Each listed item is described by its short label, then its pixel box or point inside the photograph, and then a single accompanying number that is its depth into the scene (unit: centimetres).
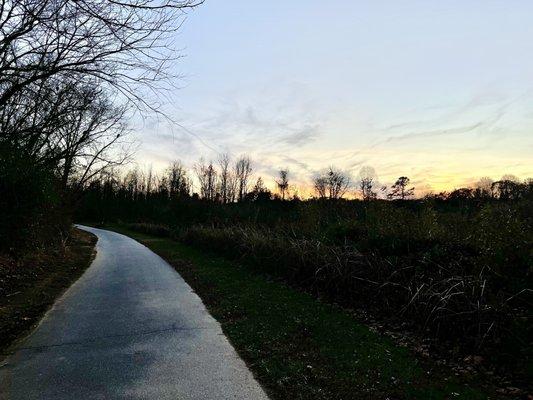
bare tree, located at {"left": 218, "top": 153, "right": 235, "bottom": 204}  8420
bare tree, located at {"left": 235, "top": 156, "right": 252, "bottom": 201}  8588
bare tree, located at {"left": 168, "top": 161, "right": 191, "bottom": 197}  9047
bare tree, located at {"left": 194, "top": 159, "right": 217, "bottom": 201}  8346
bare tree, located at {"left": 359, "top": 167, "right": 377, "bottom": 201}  4469
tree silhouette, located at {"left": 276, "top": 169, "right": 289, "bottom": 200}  6400
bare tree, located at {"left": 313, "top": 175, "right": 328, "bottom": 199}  5473
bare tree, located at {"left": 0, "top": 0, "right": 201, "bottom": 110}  588
